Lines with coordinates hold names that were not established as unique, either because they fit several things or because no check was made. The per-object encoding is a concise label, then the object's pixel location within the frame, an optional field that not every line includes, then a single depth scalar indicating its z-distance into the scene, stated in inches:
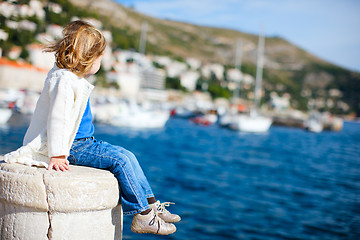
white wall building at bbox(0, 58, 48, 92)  1627.8
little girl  91.6
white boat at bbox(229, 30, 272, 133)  1535.4
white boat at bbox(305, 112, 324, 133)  2259.0
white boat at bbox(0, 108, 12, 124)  784.3
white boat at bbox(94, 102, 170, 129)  1218.6
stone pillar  85.4
